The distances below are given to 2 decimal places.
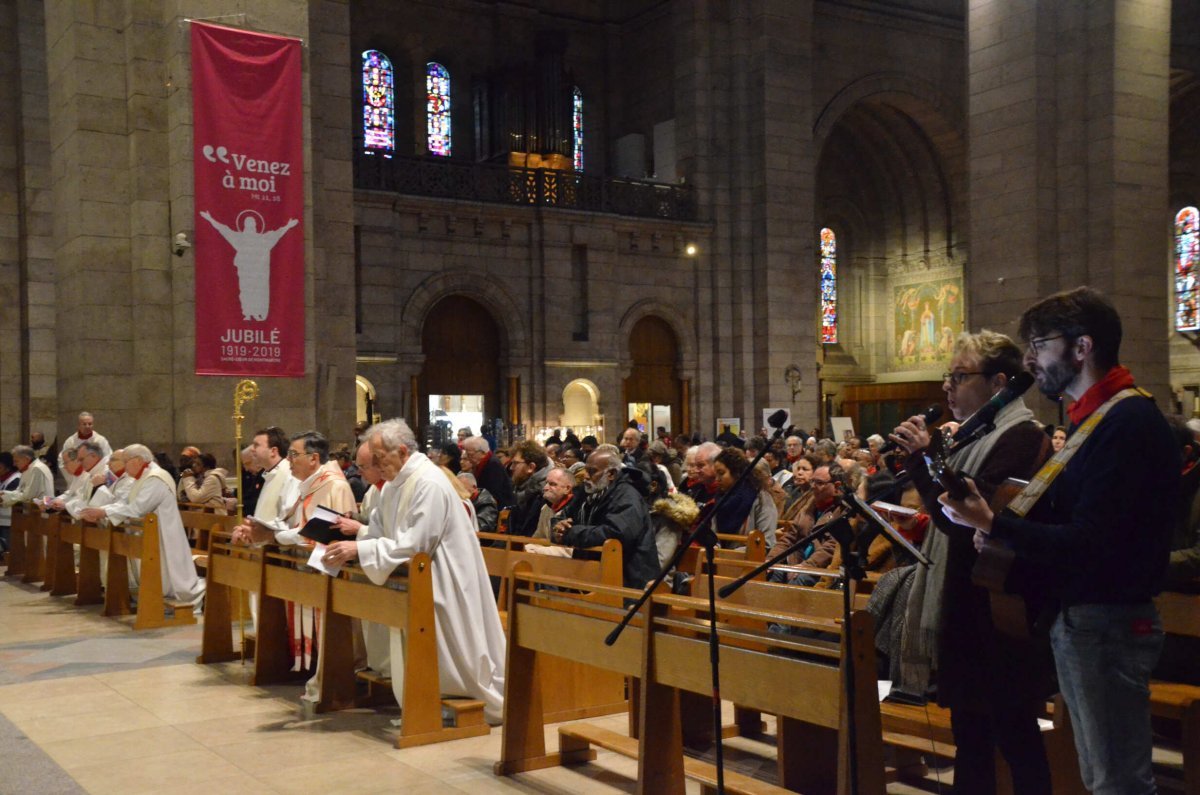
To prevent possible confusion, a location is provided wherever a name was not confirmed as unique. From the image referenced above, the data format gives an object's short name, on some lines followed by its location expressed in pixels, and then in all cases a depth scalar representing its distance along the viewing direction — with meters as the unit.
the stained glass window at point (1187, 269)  31.92
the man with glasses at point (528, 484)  9.18
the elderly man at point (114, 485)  10.41
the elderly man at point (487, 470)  10.46
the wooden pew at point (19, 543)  13.43
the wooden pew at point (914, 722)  4.41
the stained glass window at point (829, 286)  32.09
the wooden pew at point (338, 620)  5.97
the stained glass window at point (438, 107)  26.22
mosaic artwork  30.64
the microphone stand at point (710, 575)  3.59
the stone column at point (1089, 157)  15.26
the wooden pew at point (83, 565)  11.16
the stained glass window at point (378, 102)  25.47
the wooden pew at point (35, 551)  12.87
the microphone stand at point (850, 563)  3.20
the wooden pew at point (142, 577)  9.71
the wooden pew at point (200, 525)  10.13
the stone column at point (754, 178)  24.72
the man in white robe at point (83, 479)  11.38
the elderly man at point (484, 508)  9.36
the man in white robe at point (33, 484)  13.83
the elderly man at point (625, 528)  6.57
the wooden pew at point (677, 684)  3.76
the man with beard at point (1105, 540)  2.98
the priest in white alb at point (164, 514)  10.05
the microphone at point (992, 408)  3.23
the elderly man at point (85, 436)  12.36
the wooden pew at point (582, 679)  6.27
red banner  11.86
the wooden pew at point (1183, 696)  4.52
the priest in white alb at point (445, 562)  6.20
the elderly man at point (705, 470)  8.20
